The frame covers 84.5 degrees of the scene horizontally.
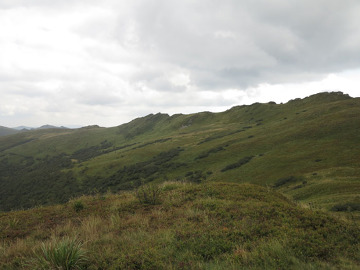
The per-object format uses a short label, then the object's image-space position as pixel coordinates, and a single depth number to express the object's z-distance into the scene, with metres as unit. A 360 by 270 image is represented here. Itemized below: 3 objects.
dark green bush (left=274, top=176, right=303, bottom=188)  26.91
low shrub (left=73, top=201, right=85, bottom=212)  11.31
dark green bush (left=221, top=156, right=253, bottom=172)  43.81
